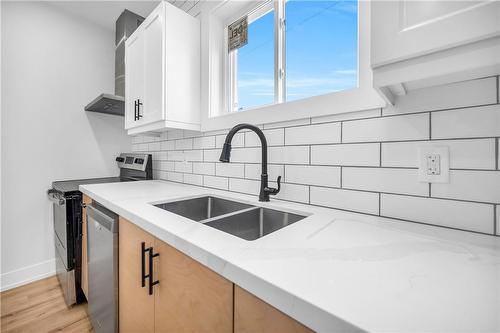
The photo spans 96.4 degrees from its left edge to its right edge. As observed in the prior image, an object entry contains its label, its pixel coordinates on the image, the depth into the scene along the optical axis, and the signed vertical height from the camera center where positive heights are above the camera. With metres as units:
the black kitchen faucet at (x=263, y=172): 1.08 -0.03
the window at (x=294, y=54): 1.13 +0.68
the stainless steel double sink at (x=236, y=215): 0.97 -0.25
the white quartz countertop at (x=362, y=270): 0.33 -0.21
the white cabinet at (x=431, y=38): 0.45 +0.28
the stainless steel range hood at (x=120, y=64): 2.09 +1.02
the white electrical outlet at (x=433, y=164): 0.73 +0.00
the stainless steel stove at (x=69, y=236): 1.65 -0.55
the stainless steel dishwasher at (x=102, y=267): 1.08 -0.55
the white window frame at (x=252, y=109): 0.90 +0.40
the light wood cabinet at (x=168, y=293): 0.55 -0.39
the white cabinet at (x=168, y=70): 1.52 +0.68
